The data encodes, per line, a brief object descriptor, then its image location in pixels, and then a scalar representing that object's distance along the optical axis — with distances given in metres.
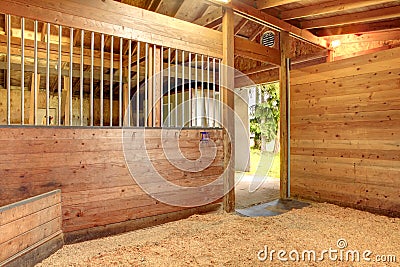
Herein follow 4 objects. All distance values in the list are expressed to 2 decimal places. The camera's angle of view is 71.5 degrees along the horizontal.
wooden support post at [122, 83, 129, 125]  6.71
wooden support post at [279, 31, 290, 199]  4.05
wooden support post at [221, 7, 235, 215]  3.21
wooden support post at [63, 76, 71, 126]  5.99
